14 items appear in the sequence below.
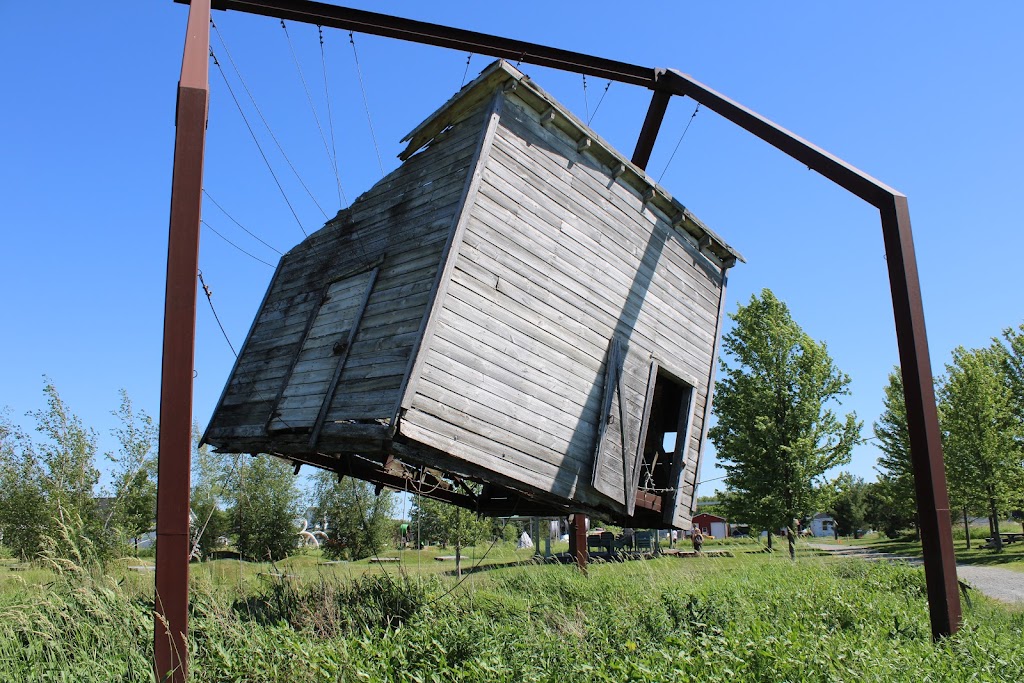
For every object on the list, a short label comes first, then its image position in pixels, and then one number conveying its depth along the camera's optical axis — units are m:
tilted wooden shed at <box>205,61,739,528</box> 7.86
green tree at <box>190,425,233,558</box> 22.89
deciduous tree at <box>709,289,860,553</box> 25.34
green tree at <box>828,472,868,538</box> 57.78
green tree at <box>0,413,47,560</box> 17.14
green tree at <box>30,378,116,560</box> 12.62
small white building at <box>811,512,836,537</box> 74.62
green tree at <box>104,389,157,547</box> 18.14
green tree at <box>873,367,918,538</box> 31.50
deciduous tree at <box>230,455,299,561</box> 26.52
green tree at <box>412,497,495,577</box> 22.23
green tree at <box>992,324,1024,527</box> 32.28
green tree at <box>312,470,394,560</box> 29.67
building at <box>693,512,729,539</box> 69.06
